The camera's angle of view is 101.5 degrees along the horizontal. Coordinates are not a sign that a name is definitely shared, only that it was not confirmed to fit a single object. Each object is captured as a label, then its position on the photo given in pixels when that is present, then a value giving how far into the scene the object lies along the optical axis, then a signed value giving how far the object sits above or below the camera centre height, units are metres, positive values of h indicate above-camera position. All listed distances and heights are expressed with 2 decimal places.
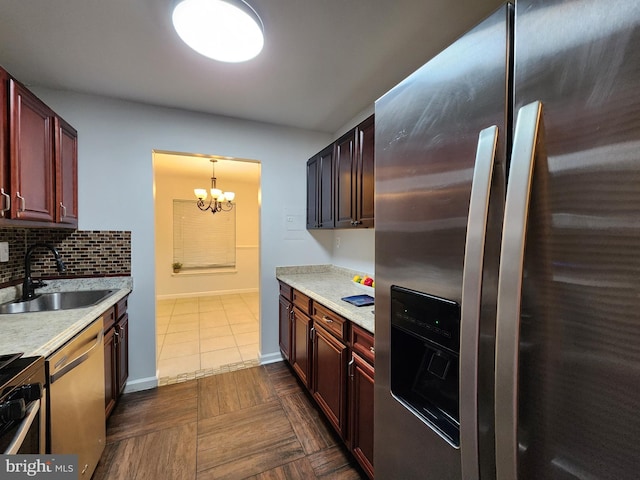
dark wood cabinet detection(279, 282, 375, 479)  1.34 -0.84
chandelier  4.35 +0.73
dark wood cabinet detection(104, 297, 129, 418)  1.75 -0.85
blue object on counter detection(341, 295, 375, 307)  1.66 -0.41
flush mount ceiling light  1.24 +1.09
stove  0.79 -0.53
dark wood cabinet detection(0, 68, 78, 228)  1.34 +0.47
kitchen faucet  1.78 -0.26
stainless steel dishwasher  1.08 -0.76
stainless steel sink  1.81 -0.45
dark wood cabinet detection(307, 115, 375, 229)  1.83 +0.47
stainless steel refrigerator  0.41 -0.01
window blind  5.25 +0.03
